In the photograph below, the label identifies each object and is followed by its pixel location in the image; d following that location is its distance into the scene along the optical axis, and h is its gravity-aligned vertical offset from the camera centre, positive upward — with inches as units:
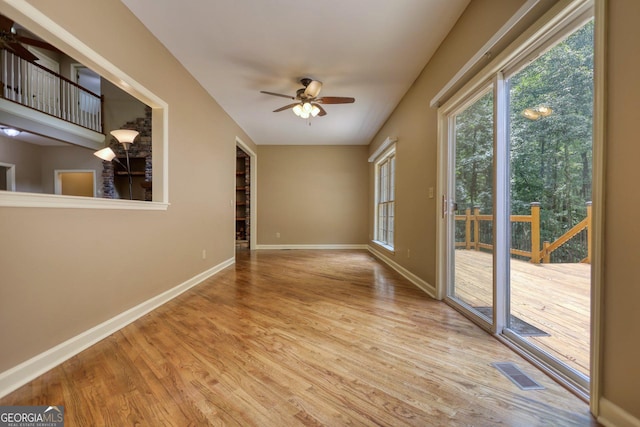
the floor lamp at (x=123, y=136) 117.0 +31.8
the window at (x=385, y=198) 208.4 +11.5
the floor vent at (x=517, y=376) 54.4 -34.3
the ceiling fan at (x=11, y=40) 77.6 +55.5
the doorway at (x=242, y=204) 275.9 +7.1
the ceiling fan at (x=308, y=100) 134.7 +56.6
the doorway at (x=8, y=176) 228.6 +29.3
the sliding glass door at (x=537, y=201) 56.6 +2.8
